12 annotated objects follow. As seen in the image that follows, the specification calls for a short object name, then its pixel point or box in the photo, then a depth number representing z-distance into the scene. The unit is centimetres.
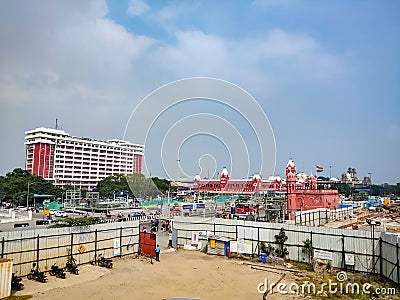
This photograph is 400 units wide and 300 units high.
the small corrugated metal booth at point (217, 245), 2452
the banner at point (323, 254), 2119
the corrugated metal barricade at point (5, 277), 1487
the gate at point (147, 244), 2374
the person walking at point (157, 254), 2303
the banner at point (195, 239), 2669
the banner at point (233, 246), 2459
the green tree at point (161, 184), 11525
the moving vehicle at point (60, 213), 5672
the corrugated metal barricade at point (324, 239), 1855
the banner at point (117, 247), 2272
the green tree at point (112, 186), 9975
